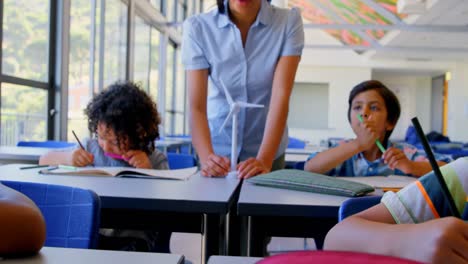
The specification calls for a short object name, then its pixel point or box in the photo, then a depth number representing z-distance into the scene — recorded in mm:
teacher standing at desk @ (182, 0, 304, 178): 1667
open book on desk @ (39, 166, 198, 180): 1473
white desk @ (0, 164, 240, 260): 1083
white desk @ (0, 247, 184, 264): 618
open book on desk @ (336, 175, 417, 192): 1386
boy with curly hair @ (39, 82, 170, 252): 1859
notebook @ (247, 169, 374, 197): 1204
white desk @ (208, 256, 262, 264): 639
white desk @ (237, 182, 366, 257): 1047
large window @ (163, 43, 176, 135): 8356
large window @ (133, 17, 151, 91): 6518
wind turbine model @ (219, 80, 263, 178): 1585
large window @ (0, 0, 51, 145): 3406
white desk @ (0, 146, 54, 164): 2211
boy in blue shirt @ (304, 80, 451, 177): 1753
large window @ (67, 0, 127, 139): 4488
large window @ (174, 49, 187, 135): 9309
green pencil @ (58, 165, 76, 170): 1607
